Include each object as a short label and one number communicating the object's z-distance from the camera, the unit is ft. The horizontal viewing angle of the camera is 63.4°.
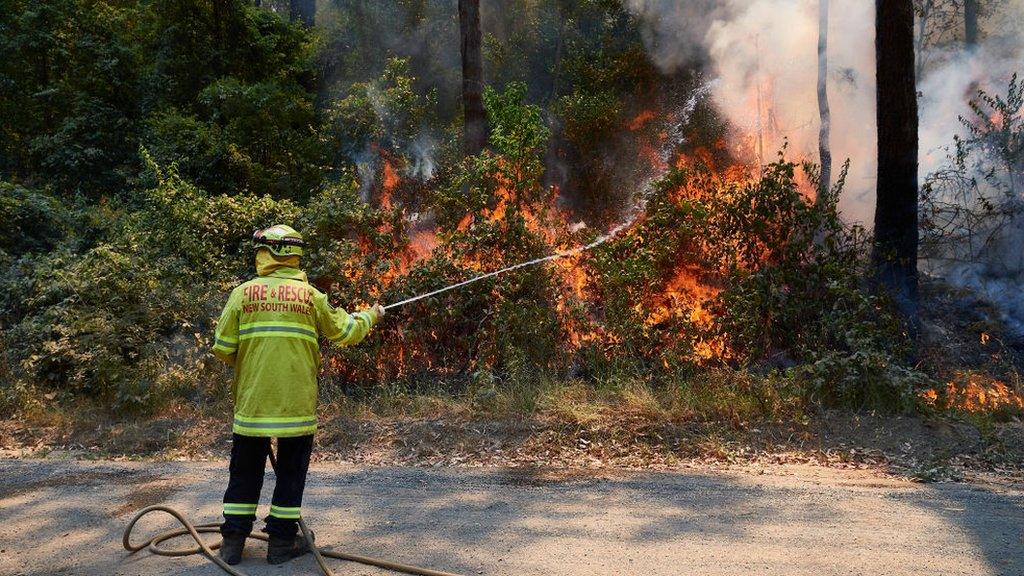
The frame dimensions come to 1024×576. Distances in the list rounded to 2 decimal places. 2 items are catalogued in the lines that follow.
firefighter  15.99
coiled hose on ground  15.64
